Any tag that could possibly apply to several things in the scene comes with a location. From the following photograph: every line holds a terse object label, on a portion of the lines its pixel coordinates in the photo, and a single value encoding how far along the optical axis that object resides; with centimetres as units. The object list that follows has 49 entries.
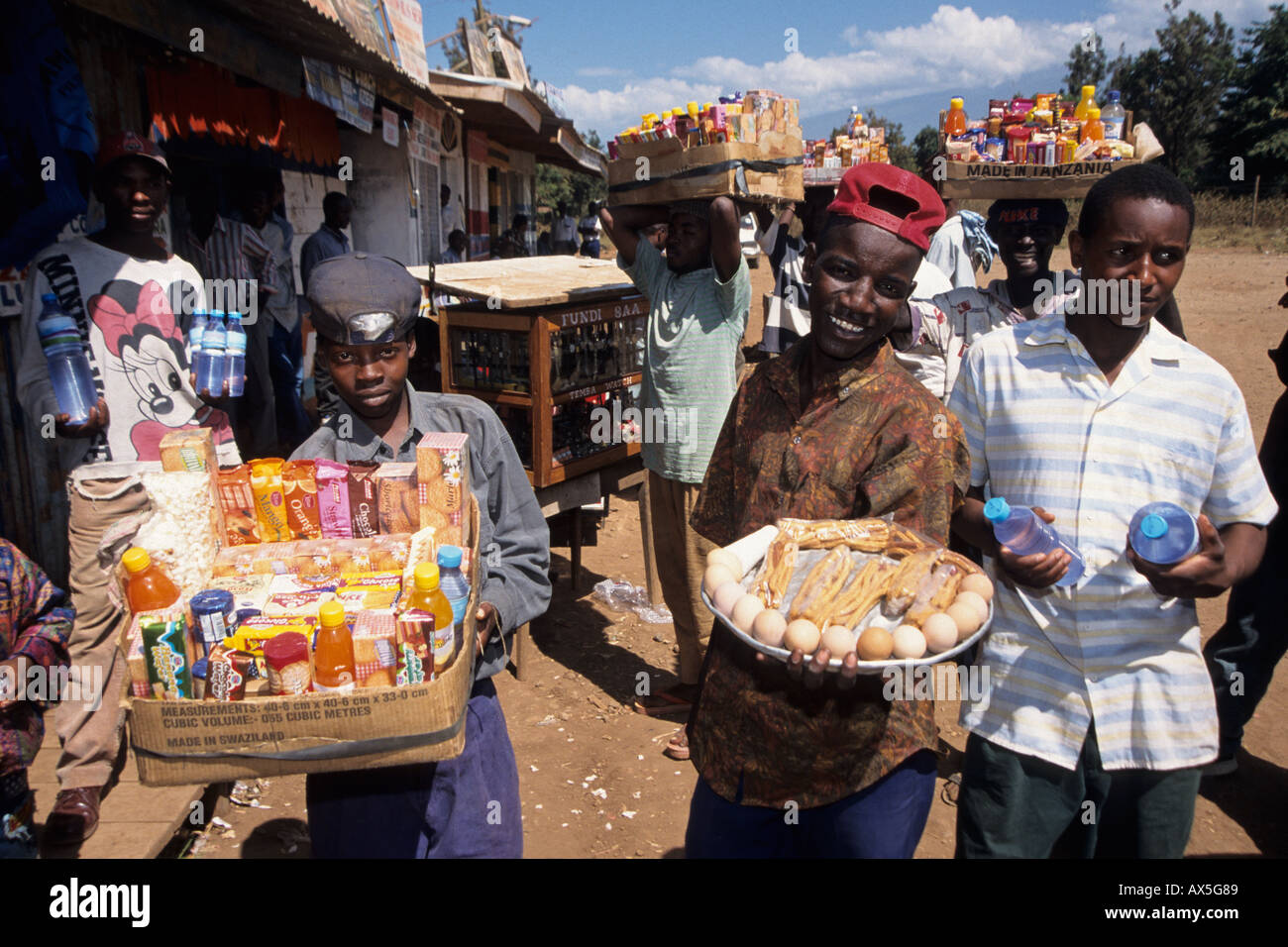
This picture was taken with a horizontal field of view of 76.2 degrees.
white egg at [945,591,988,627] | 169
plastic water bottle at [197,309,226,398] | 318
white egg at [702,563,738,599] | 178
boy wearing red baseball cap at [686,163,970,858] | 183
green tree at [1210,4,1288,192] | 2694
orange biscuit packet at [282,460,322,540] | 198
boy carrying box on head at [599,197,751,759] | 418
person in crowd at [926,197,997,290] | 495
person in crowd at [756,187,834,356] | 538
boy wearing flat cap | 207
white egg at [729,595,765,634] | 172
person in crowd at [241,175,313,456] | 650
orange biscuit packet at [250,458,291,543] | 197
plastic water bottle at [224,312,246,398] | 323
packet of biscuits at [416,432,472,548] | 195
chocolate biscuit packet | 201
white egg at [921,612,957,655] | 162
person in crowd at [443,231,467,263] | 1195
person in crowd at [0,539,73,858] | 218
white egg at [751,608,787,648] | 168
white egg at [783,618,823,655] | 163
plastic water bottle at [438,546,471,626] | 180
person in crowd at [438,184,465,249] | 1356
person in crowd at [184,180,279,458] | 607
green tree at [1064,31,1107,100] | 4553
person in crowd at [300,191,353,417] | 716
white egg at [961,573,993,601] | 173
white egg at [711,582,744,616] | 175
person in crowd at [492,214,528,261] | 1761
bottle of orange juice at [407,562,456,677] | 169
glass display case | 473
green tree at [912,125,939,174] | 4461
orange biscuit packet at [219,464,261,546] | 195
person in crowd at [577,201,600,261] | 2208
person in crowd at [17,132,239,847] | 321
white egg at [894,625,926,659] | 162
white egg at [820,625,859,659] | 161
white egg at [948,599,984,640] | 166
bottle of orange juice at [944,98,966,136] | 462
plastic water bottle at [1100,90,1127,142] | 392
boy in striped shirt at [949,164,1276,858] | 198
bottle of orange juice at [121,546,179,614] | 171
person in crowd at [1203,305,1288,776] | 364
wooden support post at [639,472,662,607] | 540
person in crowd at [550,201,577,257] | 2236
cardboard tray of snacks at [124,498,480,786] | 162
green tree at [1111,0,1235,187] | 3541
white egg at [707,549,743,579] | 182
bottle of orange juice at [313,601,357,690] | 165
